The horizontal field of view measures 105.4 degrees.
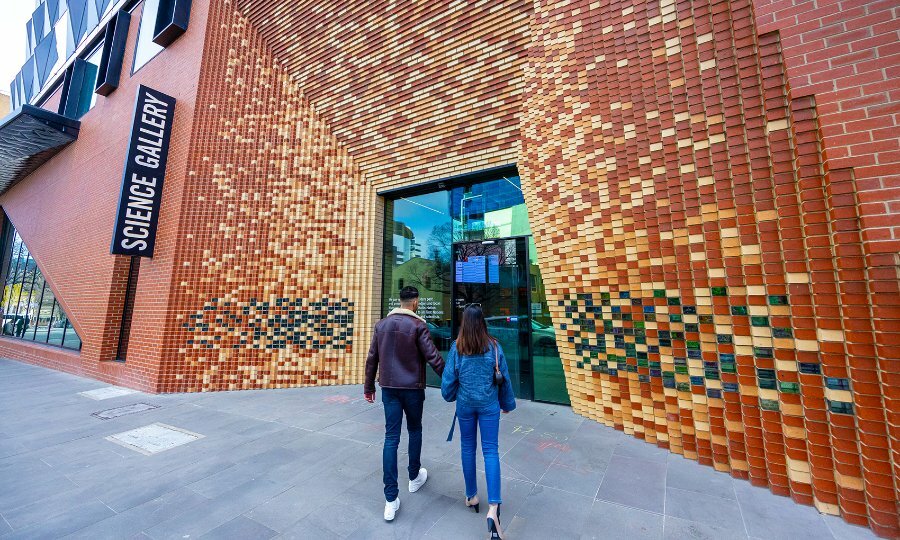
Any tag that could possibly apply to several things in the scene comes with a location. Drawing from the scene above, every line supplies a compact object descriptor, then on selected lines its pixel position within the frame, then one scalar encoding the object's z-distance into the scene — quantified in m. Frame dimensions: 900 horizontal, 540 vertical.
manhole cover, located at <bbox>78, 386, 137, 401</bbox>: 6.67
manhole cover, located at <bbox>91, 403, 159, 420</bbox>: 5.46
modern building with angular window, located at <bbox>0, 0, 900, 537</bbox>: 2.76
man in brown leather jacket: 2.90
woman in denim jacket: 2.65
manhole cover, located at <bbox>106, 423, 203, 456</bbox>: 4.18
